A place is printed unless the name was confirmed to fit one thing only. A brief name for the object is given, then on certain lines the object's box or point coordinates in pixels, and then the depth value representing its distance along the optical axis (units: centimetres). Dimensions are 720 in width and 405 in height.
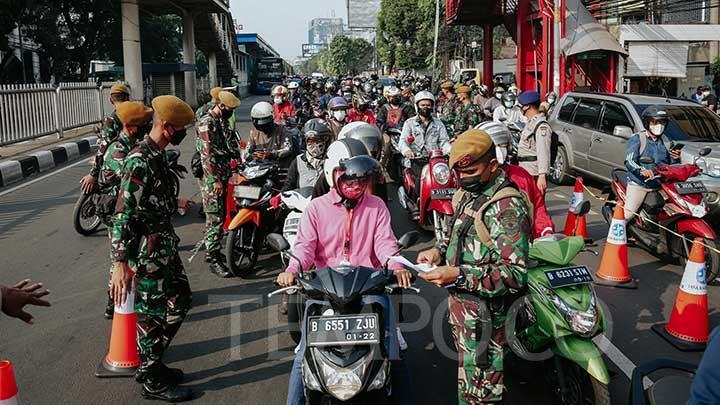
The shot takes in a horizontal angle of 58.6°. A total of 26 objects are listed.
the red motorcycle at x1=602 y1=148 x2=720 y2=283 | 620
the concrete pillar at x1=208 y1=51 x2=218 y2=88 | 4094
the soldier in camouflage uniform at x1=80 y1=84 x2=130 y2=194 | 651
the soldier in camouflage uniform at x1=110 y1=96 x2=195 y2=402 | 362
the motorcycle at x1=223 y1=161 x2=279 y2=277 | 617
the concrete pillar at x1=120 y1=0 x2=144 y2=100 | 2381
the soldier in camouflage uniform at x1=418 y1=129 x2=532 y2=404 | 286
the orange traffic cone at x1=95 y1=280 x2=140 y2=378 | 426
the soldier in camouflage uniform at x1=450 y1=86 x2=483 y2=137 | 1217
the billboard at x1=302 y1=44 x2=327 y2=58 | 19551
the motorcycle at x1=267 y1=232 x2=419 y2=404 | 268
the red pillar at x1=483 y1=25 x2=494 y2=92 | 2888
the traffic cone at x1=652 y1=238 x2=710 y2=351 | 476
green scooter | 334
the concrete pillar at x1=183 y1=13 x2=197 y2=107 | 3033
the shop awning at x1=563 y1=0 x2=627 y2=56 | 1883
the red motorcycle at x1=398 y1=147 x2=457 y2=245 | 700
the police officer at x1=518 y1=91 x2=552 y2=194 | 714
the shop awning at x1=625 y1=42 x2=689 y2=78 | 2017
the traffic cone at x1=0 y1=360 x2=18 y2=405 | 244
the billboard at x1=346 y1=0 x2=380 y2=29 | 7112
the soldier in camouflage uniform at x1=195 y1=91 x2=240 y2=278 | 642
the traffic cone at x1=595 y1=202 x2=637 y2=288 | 609
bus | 5557
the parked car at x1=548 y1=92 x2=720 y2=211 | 870
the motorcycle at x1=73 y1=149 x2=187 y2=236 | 748
